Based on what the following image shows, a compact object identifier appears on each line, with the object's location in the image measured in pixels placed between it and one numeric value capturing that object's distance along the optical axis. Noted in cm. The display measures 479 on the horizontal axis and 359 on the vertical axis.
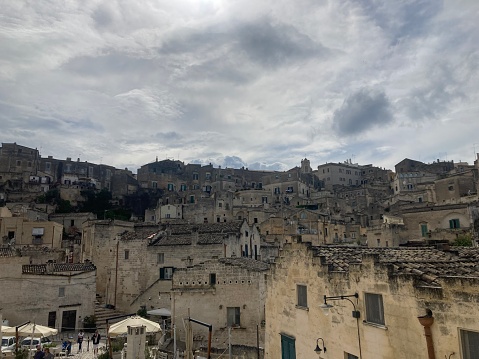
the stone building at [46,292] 3066
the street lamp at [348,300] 1218
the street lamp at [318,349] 1338
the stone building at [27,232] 5362
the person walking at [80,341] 2559
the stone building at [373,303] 923
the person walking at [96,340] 2629
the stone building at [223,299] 2514
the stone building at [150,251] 3688
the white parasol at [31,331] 2008
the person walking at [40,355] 1678
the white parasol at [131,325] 1881
